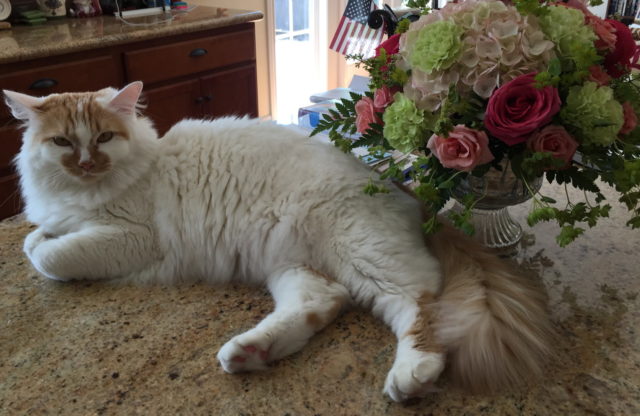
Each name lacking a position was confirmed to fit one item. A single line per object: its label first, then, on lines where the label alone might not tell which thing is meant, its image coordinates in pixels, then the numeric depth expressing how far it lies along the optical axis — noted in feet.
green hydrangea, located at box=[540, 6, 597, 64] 2.68
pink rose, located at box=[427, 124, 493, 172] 2.63
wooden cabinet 7.22
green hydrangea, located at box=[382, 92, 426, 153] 2.85
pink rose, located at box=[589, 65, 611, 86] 2.70
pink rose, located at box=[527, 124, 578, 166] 2.59
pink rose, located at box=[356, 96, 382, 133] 3.25
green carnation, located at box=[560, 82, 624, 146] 2.54
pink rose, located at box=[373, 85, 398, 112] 3.15
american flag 8.08
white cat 2.70
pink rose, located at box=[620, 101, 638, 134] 2.73
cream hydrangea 2.69
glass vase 3.14
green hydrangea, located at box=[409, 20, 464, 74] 2.72
